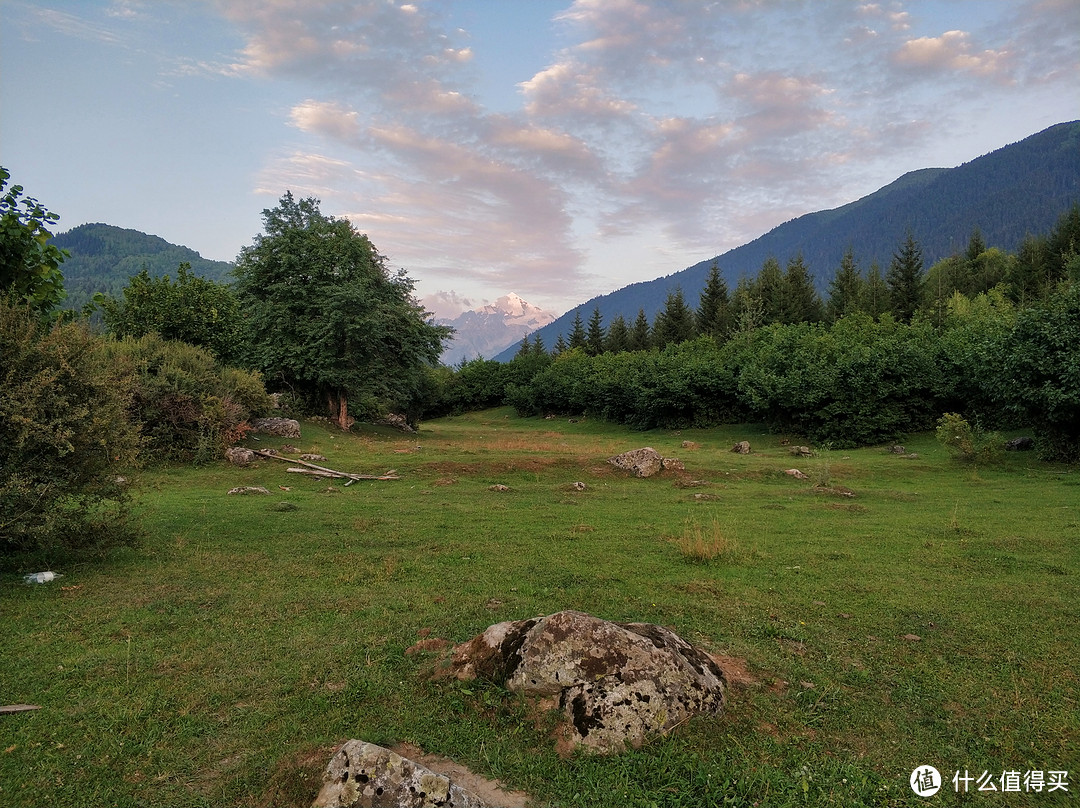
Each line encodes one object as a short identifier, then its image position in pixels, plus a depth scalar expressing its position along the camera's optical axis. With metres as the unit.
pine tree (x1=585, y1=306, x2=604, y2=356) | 100.44
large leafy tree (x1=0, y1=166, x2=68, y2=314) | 8.06
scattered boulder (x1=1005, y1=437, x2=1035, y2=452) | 25.57
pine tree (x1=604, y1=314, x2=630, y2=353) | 95.06
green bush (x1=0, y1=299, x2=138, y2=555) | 8.48
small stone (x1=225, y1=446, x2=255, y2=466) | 22.39
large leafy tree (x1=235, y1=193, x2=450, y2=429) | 34.59
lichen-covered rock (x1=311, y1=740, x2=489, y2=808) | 3.87
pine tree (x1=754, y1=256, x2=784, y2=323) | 74.12
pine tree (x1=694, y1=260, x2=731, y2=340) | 79.94
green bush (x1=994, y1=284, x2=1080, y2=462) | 21.52
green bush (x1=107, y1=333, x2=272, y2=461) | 22.14
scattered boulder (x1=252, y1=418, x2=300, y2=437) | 28.59
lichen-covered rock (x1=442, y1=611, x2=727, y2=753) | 4.90
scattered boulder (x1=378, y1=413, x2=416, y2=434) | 46.56
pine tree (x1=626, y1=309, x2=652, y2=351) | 90.50
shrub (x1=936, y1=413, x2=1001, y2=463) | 22.72
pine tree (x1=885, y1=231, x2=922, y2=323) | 70.75
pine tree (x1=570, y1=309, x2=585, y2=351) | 107.44
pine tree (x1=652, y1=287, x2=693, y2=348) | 84.38
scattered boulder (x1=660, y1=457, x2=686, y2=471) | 22.86
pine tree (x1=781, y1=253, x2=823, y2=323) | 74.13
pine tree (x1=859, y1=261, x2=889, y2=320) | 71.50
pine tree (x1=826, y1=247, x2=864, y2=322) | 76.75
